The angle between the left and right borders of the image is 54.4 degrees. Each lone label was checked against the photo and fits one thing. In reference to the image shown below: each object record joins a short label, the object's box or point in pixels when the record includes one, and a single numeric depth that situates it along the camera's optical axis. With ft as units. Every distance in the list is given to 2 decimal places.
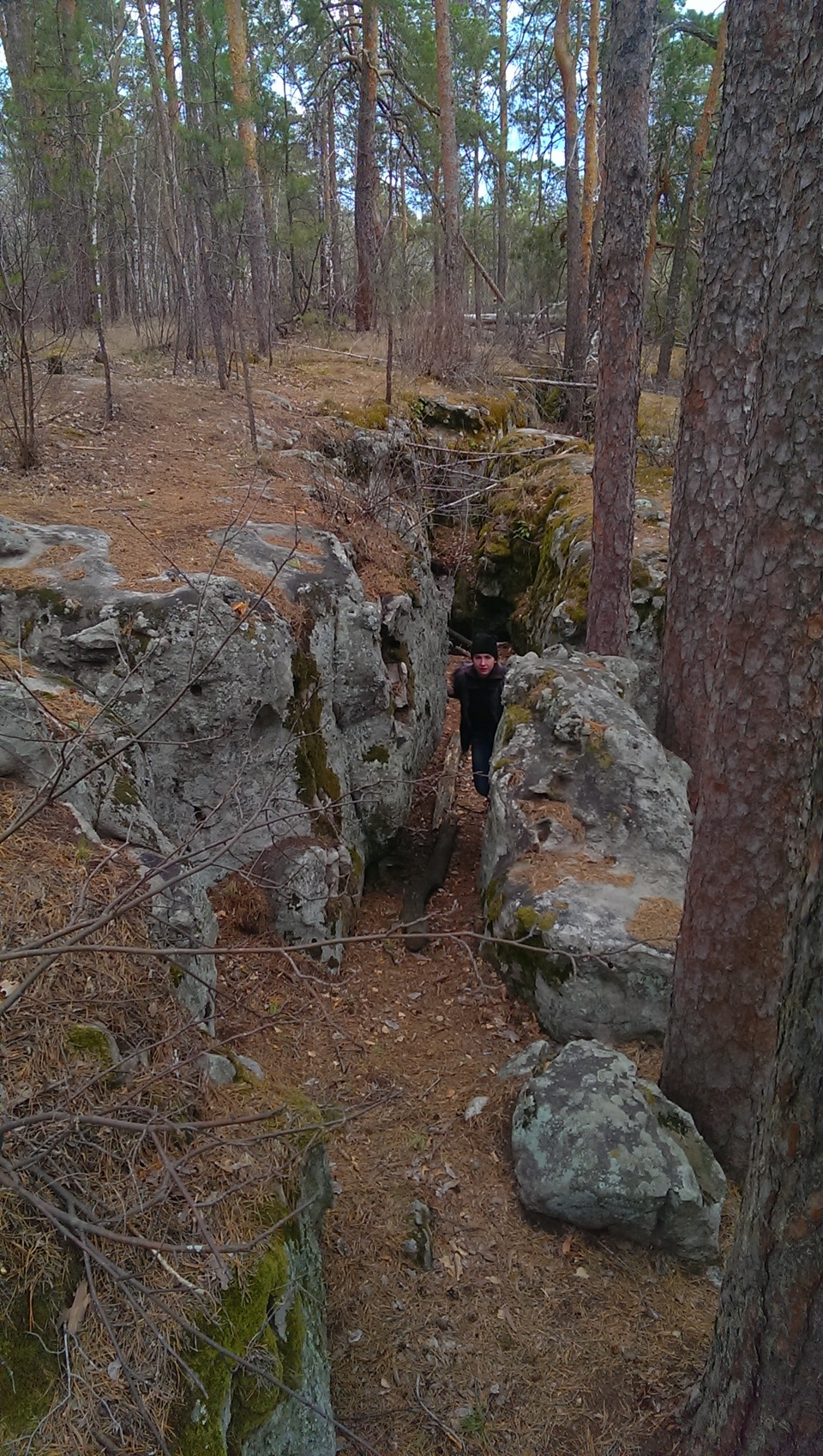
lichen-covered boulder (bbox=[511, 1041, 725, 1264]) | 9.61
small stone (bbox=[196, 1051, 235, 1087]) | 8.90
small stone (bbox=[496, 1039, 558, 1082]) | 12.09
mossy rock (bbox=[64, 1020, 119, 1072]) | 7.54
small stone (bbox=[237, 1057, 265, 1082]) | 9.71
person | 21.25
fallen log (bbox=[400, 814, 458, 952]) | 17.14
